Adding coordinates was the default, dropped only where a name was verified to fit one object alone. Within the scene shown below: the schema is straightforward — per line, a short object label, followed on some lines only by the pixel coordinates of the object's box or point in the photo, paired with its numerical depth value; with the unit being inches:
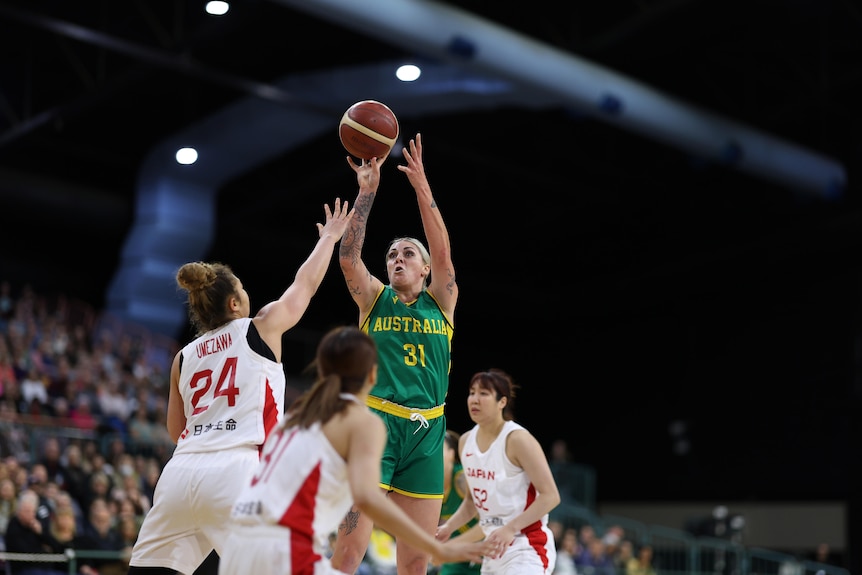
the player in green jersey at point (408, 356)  257.5
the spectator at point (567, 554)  660.1
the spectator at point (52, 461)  544.4
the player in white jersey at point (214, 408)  211.0
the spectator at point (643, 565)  747.9
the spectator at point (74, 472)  537.6
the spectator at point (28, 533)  424.2
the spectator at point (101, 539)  454.6
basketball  265.6
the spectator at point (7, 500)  484.7
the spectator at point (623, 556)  753.0
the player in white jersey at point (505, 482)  274.7
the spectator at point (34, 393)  648.4
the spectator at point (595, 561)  697.0
